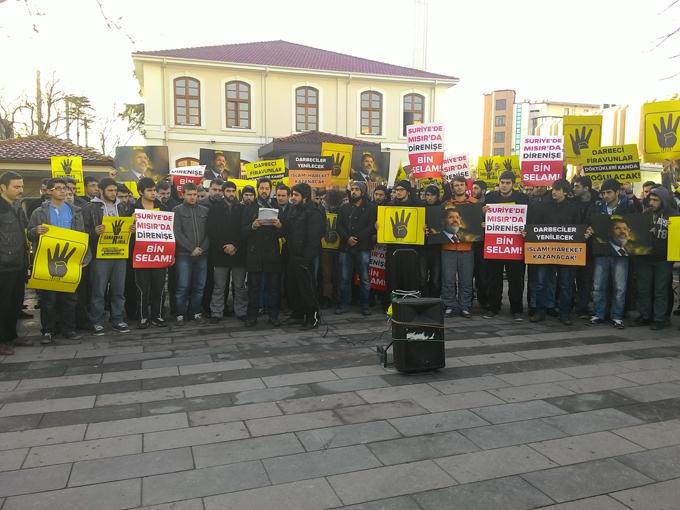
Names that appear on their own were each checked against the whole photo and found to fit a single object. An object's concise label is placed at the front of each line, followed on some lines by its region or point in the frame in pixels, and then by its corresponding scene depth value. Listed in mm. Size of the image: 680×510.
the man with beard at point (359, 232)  8523
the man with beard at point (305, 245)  7645
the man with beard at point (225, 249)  7953
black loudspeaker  5371
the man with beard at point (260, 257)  7777
